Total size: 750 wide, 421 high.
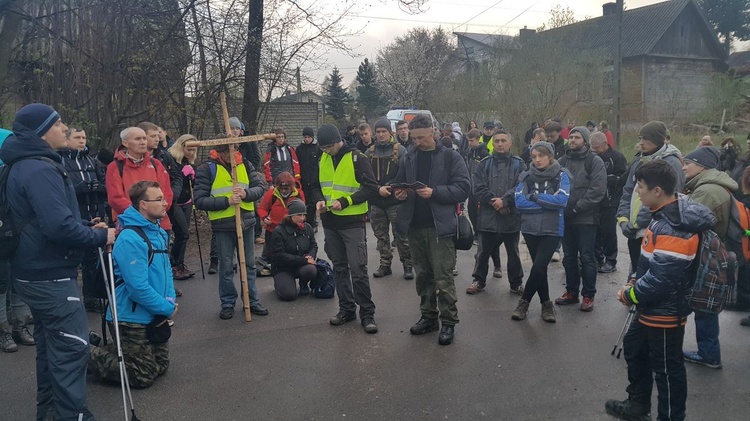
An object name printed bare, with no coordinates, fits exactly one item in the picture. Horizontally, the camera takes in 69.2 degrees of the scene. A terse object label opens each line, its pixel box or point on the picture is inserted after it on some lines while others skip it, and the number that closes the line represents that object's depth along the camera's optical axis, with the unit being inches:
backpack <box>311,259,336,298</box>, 276.4
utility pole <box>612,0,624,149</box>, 684.7
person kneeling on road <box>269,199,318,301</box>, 274.0
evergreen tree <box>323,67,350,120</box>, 1764.3
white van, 980.2
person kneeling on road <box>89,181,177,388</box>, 169.8
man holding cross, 240.0
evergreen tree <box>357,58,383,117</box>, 1919.3
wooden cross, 230.7
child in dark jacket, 137.9
